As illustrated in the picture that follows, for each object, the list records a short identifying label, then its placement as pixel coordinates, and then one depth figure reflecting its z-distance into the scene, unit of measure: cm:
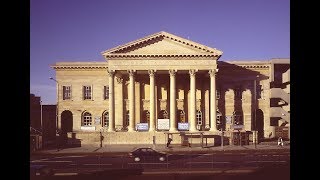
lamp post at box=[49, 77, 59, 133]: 5805
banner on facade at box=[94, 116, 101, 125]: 5819
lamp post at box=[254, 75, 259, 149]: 5296
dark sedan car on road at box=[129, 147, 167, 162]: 3084
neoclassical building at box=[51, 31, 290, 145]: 5028
